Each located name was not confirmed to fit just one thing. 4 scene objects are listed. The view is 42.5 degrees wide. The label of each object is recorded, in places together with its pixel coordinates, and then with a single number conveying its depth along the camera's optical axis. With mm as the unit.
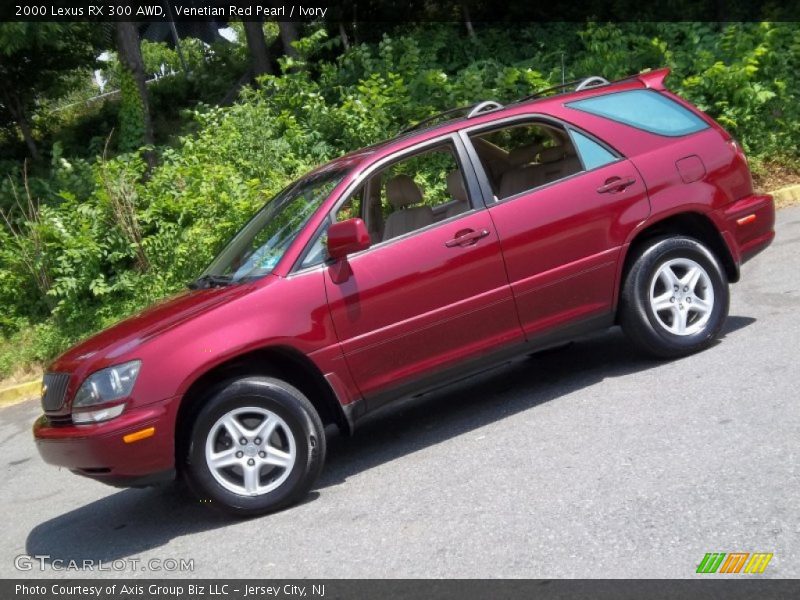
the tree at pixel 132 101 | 18375
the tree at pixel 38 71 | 18891
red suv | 5301
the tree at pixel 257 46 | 20438
